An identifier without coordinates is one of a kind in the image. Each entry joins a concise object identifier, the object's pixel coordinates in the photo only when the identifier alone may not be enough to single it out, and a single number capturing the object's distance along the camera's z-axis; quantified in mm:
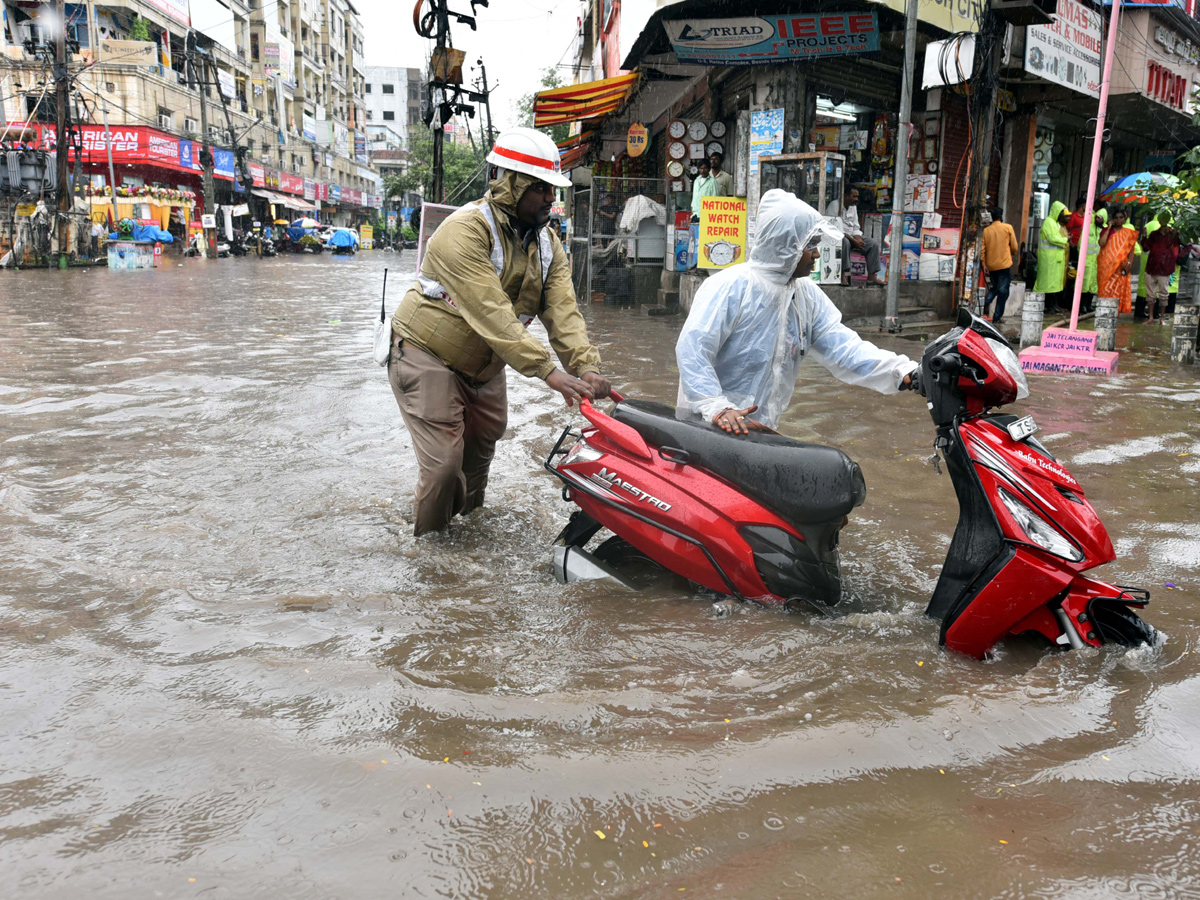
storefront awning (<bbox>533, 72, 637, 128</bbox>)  13141
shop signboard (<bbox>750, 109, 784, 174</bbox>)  11820
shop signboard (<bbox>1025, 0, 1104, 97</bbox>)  11836
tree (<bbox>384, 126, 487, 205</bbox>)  55450
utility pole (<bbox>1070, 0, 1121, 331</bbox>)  8305
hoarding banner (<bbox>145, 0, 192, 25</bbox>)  43969
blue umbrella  9828
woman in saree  13008
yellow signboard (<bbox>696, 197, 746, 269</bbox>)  12328
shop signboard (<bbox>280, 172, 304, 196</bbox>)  58781
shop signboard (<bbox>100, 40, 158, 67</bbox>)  40094
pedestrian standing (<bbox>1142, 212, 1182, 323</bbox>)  12961
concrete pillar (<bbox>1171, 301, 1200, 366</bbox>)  9383
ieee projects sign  11141
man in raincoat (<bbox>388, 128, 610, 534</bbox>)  3320
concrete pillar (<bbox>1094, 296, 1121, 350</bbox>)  9625
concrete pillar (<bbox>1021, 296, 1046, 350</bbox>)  9930
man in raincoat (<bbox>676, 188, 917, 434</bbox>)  3158
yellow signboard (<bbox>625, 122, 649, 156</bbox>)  15523
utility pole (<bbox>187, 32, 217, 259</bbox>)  39031
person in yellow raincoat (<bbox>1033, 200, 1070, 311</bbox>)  13391
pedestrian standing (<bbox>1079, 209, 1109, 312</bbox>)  14190
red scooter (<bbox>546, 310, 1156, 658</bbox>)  2553
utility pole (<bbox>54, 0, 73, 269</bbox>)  25031
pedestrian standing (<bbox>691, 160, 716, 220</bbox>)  13495
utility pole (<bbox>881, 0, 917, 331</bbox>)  10453
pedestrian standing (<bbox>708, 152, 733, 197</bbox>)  13516
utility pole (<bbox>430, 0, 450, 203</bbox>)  11453
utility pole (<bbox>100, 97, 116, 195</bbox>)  33219
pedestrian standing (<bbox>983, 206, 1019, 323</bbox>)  12016
